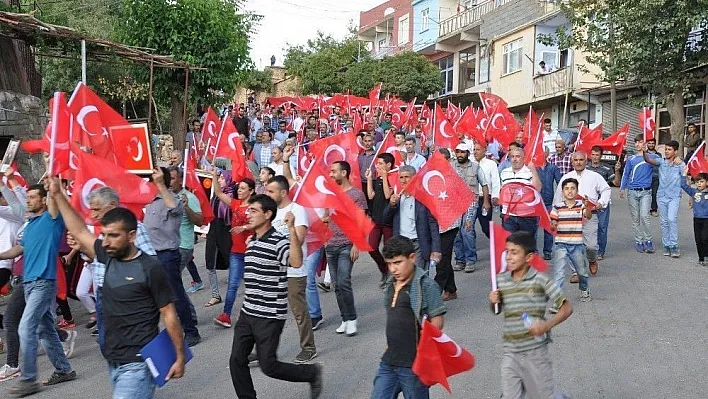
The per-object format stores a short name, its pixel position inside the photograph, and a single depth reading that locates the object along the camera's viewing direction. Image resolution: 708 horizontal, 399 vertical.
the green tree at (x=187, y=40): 18.28
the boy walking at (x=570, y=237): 8.95
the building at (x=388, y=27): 49.72
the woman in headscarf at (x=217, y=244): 9.48
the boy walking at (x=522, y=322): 4.80
